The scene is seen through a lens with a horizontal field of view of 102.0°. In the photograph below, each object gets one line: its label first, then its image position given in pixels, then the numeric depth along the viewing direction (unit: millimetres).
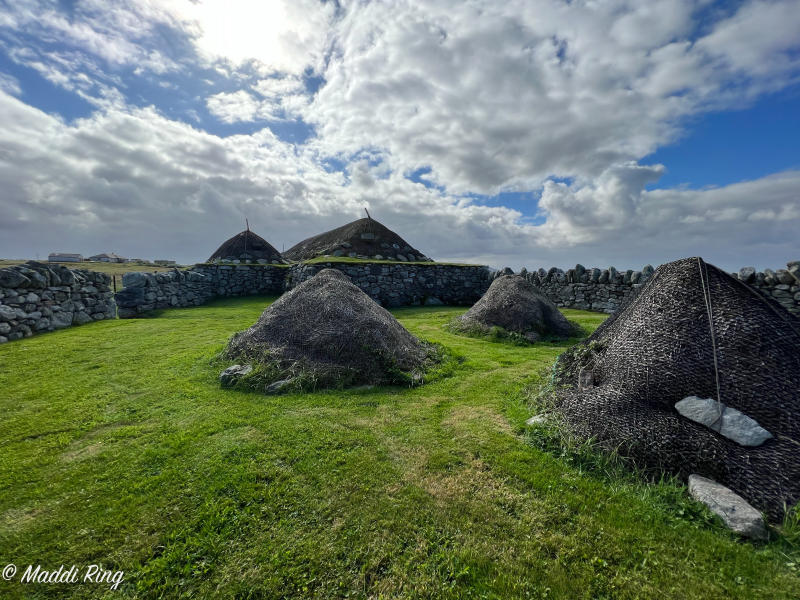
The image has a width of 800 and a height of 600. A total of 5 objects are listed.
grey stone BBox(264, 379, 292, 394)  5859
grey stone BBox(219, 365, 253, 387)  6086
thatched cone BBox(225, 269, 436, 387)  6430
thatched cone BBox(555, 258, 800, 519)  3193
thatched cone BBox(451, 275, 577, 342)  10883
